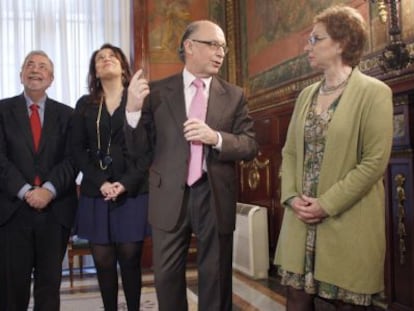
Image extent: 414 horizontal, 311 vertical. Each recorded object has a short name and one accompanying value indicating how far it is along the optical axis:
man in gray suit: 2.25
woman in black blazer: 2.71
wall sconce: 3.05
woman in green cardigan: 1.96
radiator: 4.70
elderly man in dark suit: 2.74
